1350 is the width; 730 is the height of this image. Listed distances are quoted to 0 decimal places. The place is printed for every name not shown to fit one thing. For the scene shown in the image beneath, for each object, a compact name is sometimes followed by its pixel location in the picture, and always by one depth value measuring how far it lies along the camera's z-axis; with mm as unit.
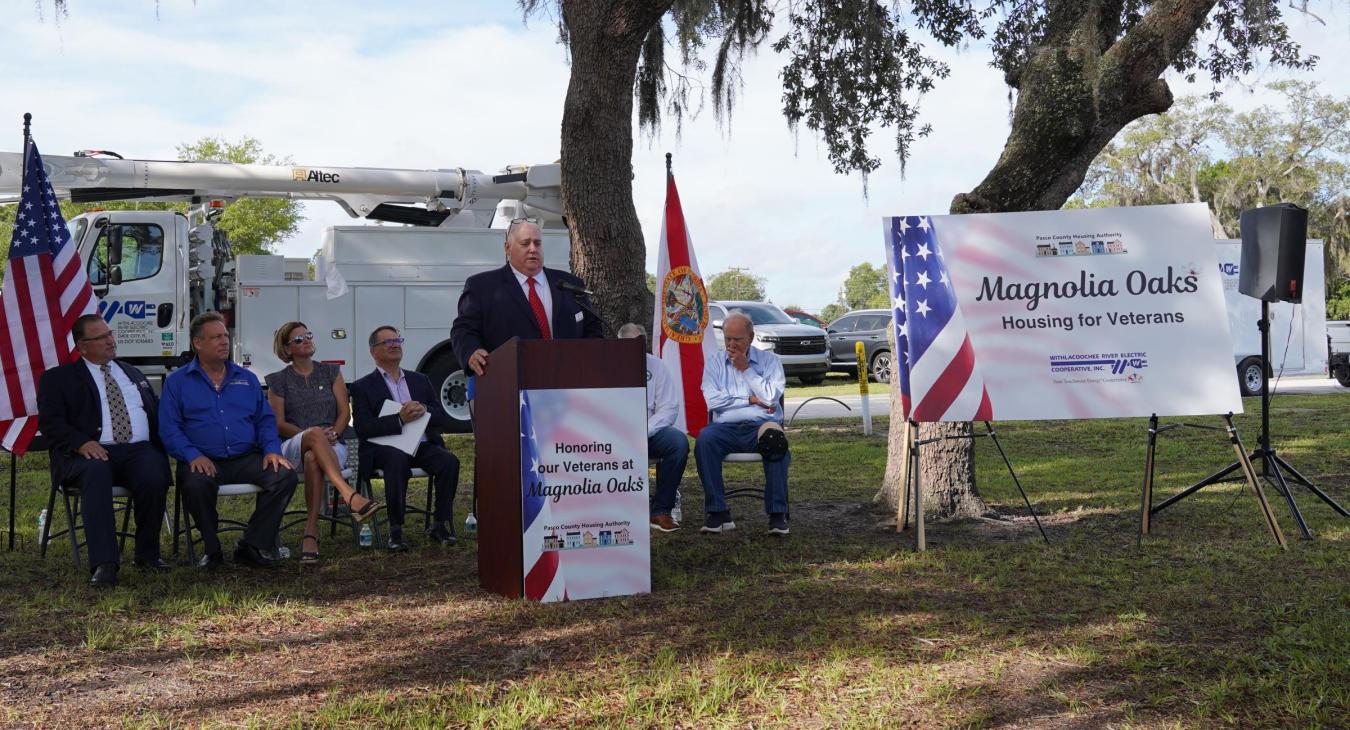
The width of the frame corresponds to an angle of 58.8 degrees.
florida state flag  8969
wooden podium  5141
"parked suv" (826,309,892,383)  23531
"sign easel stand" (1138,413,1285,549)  6123
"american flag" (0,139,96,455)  7523
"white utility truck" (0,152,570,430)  12695
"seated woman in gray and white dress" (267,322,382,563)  6566
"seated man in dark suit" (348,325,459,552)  6730
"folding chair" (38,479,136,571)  6112
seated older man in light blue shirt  6836
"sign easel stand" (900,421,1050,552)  6184
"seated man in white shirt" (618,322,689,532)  6949
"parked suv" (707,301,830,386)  22375
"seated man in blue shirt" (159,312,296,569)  6062
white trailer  18516
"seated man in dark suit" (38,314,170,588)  5773
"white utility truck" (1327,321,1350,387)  21344
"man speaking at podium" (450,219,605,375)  5949
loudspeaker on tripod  6664
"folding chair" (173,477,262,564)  6145
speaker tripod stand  6321
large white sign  6430
